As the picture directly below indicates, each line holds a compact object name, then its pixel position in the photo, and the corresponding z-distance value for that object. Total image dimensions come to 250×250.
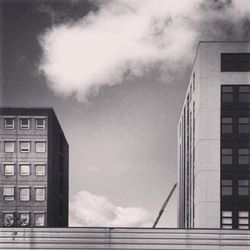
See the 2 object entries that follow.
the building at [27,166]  73.69
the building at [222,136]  50.97
